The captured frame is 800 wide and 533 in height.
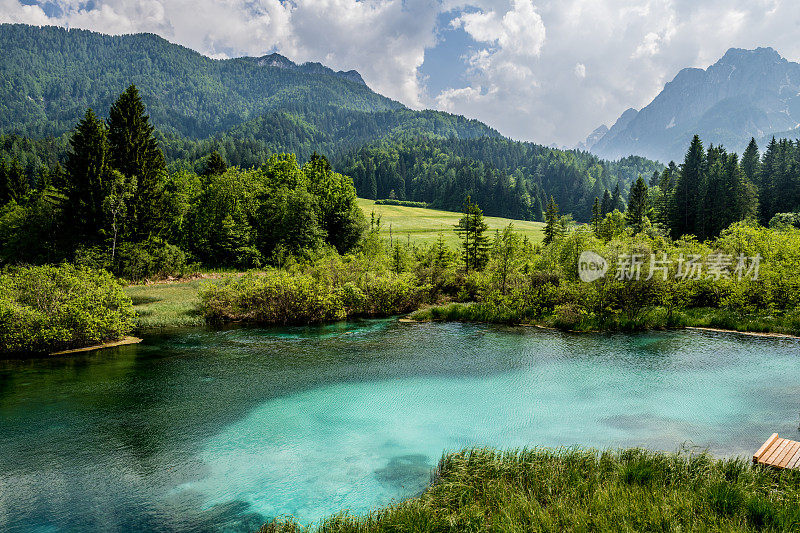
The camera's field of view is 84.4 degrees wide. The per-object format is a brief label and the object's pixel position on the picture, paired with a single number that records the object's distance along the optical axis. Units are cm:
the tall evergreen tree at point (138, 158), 5053
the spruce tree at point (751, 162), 9396
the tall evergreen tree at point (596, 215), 8059
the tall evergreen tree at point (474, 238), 4856
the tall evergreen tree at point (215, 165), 7575
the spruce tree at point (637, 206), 7962
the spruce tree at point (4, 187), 7306
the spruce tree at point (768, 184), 8331
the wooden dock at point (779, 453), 1185
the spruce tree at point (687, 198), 7931
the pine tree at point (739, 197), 7181
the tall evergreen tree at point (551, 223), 6644
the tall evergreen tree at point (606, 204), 13875
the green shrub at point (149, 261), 4909
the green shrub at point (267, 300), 3453
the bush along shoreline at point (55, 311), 2378
